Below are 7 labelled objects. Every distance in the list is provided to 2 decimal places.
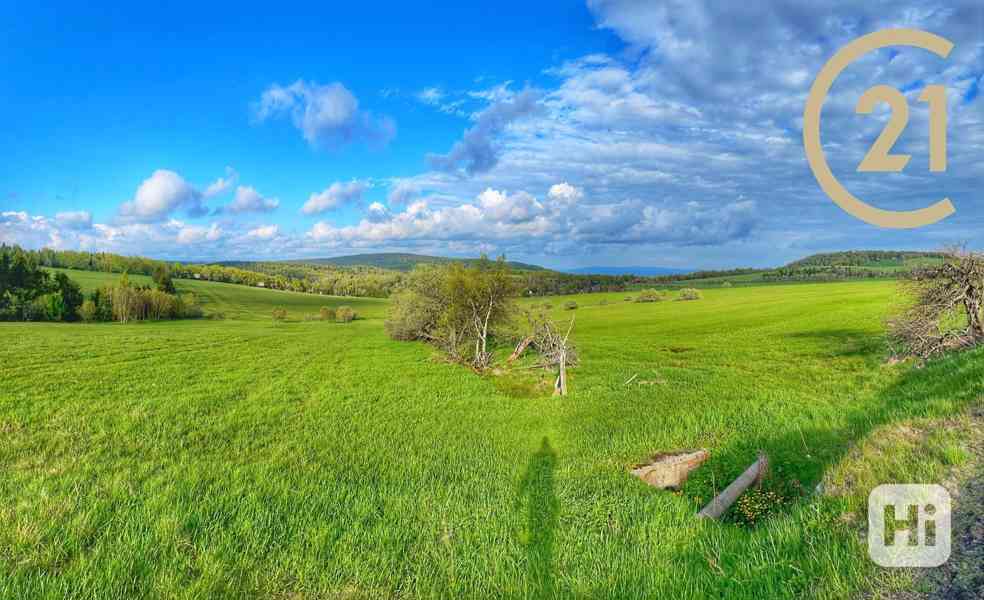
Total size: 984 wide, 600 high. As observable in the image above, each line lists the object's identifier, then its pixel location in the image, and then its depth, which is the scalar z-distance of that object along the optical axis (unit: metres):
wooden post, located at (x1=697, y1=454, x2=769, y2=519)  7.88
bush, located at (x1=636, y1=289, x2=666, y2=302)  114.03
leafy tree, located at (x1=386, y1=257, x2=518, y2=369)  35.59
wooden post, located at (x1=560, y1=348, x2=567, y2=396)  22.77
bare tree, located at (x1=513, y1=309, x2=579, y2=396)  23.30
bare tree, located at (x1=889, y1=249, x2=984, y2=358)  18.19
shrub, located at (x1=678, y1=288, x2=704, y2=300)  111.65
